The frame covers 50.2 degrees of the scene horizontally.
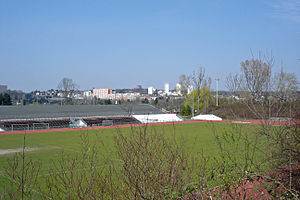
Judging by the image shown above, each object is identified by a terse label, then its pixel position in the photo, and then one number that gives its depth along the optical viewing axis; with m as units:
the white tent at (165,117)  43.75
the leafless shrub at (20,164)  9.64
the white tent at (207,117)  43.95
